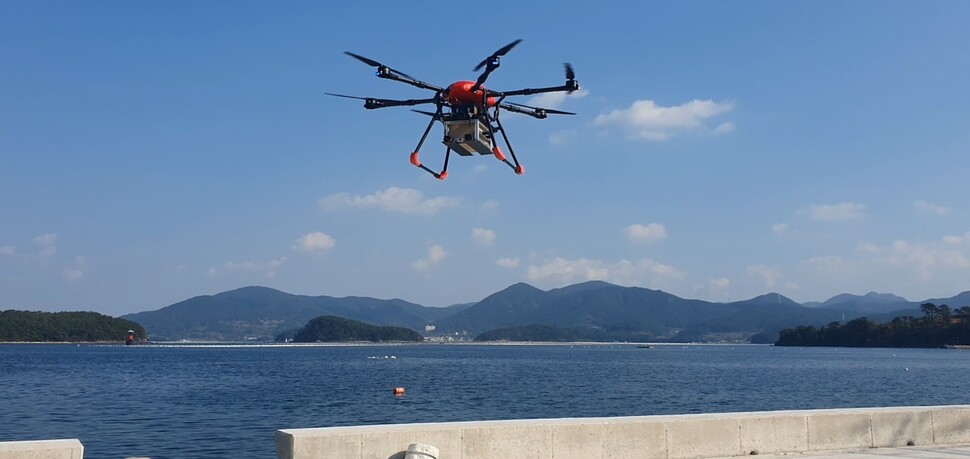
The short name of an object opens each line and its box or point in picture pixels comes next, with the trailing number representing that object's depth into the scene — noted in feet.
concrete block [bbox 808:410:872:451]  54.85
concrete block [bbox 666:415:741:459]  51.52
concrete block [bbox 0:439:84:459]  39.60
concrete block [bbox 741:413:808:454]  53.31
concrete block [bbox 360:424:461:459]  45.01
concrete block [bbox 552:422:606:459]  49.37
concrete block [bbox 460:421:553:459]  47.44
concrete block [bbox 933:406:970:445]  59.06
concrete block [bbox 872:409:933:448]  56.90
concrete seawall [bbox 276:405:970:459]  45.11
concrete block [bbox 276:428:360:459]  43.50
